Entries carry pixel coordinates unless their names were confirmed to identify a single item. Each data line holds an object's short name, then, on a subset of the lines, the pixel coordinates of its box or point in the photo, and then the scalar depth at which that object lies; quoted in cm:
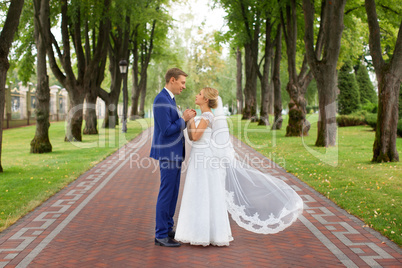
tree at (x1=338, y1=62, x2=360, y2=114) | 3925
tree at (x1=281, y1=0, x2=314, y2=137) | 2372
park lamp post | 2923
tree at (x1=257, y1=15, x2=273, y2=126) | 3120
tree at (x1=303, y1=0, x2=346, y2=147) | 1706
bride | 588
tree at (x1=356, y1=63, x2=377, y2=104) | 4384
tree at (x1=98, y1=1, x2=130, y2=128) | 3136
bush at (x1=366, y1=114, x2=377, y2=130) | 2869
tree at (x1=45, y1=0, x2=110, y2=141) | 2112
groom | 589
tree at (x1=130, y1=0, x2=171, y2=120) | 3275
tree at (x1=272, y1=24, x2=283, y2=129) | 2925
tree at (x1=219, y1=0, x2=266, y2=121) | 3030
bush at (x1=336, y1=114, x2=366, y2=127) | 3388
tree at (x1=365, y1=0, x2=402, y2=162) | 1316
